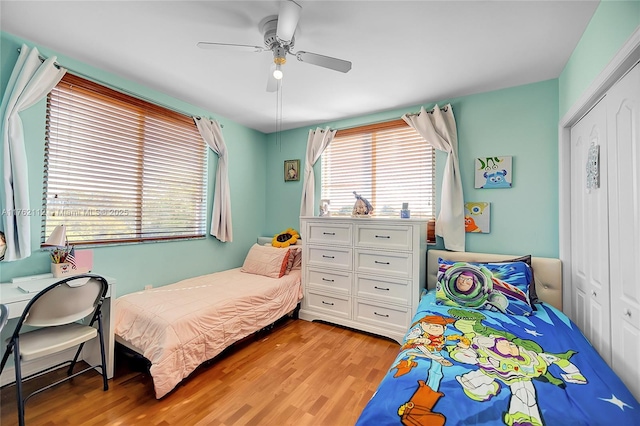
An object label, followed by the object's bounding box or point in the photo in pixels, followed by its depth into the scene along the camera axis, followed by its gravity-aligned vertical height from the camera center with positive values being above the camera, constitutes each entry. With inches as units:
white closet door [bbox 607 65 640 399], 52.9 +0.4
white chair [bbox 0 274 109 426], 62.1 -26.7
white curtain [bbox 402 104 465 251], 109.7 +16.0
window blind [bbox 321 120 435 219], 122.5 +24.5
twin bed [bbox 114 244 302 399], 75.5 -32.6
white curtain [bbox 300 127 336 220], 145.3 +28.8
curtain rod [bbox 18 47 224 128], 84.7 +46.1
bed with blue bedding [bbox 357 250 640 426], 40.1 -27.7
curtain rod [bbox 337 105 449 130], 113.0 +47.3
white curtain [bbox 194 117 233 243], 132.3 +12.0
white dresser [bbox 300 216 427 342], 105.8 -21.9
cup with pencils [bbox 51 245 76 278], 81.4 -14.9
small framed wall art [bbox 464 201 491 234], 107.0 +2.0
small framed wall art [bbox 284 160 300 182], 154.4 +27.5
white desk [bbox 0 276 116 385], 65.9 -33.5
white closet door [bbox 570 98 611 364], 66.2 -3.9
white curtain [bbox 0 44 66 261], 74.6 +15.6
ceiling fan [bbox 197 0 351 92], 62.9 +44.0
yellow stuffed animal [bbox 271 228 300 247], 139.9 -10.9
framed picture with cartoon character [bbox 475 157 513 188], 104.0 +19.5
